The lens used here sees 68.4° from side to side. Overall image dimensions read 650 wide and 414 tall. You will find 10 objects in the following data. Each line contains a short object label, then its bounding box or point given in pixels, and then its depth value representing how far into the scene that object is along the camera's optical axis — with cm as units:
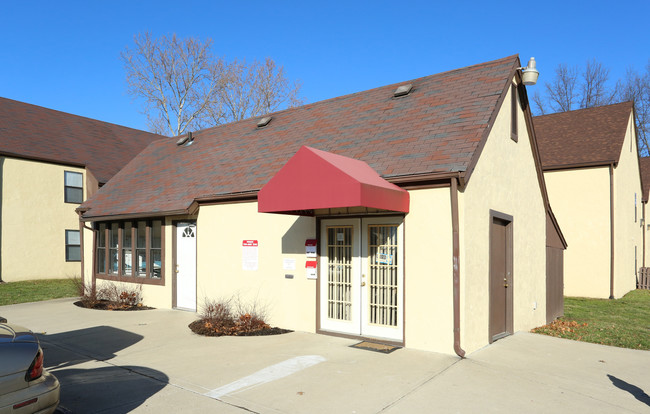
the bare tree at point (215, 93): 3378
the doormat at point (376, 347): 791
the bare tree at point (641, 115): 3625
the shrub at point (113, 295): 1325
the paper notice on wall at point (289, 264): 987
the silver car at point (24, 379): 395
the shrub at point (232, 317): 963
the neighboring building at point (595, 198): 1798
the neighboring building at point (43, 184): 2038
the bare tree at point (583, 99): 3776
